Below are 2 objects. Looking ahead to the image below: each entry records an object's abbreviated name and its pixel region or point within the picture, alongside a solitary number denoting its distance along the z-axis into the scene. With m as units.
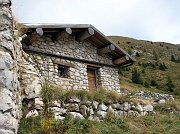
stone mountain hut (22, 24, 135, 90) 7.35
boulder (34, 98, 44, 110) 5.02
